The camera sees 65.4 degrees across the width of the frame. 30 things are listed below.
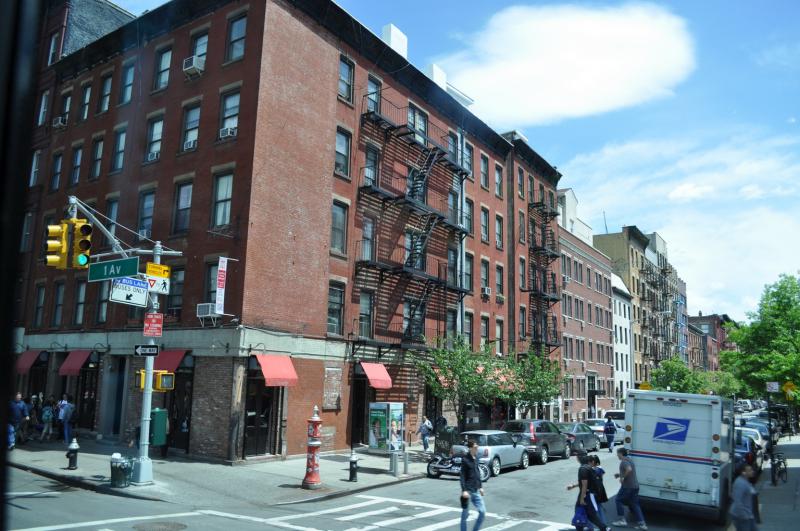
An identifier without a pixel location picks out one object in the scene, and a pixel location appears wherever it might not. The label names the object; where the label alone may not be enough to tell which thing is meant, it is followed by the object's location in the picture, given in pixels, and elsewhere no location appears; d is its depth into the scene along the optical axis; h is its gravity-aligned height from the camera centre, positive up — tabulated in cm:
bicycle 2088 -271
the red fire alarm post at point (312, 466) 1766 -259
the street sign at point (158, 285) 1725 +232
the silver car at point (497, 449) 2127 -246
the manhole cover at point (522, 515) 1477 -320
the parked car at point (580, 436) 2985 -261
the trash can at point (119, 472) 1631 -271
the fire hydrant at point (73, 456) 1831 -260
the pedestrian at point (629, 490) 1344 -227
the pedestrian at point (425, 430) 2747 -234
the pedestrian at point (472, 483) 1201 -204
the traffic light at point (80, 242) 1377 +270
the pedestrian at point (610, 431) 3300 -255
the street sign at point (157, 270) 1733 +272
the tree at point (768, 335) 3862 +334
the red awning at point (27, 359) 3033 +27
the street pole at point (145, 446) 1662 -207
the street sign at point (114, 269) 1581 +254
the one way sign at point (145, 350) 1708 +49
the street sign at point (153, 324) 1720 +122
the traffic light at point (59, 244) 1365 +263
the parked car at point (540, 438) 2561 -240
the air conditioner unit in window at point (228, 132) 2412 +917
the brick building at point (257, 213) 2312 +693
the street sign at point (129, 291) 1647 +203
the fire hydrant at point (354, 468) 1883 -278
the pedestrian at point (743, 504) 1019 -190
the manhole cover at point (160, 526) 1218 -307
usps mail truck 1411 -147
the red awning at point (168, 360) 2283 +33
